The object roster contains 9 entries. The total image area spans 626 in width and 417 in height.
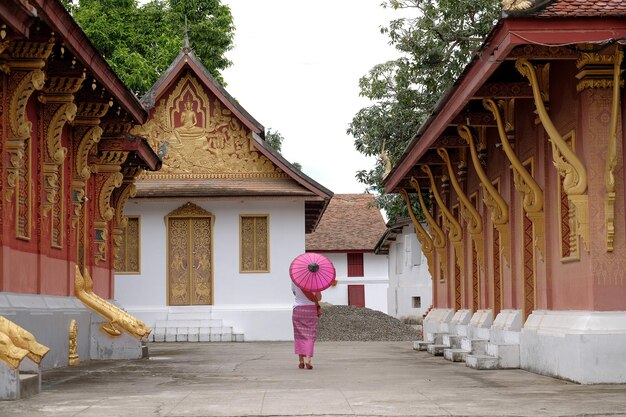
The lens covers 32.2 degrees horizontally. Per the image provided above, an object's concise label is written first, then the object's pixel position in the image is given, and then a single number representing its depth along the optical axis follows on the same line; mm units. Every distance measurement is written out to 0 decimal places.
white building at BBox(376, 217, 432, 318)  45156
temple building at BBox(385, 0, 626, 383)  11375
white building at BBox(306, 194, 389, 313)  60562
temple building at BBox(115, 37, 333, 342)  29422
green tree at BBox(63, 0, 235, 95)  38938
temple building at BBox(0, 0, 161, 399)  12797
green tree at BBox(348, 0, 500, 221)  29656
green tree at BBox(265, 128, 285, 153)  56562
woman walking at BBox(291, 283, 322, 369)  15734
